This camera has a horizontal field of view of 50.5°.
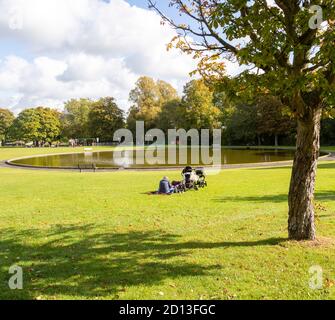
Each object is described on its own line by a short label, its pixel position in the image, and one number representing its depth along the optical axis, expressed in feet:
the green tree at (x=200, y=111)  220.84
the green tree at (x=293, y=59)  18.95
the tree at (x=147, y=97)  269.60
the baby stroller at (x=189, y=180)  48.75
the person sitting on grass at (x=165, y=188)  46.14
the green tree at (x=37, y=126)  285.84
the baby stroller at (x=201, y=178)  51.44
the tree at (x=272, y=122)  197.36
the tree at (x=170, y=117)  241.14
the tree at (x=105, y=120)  288.30
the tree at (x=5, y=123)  331.92
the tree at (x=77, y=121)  308.26
